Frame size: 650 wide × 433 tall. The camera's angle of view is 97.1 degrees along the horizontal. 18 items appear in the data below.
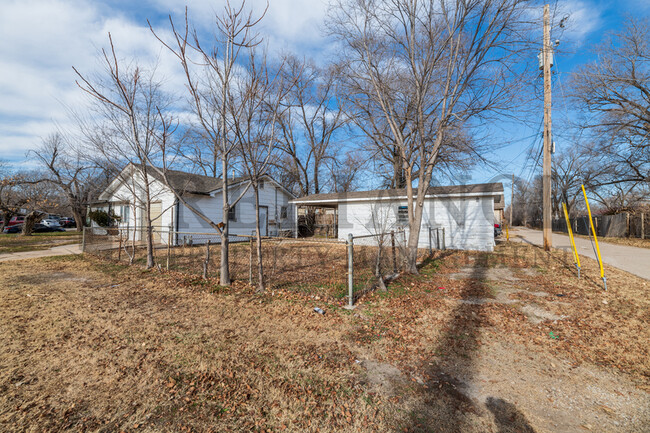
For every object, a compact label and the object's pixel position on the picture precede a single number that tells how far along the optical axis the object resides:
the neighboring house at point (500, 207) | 35.78
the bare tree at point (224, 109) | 5.83
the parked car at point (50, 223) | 31.05
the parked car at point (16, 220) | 27.12
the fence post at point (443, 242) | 13.29
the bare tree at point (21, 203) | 19.62
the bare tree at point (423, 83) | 7.22
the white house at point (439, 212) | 12.85
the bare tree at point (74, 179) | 28.17
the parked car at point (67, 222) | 37.62
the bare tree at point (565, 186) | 39.16
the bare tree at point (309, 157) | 26.73
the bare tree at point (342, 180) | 27.94
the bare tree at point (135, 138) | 7.49
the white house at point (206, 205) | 14.81
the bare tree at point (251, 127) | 6.00
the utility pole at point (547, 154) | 11.57
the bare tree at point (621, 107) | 16.25
